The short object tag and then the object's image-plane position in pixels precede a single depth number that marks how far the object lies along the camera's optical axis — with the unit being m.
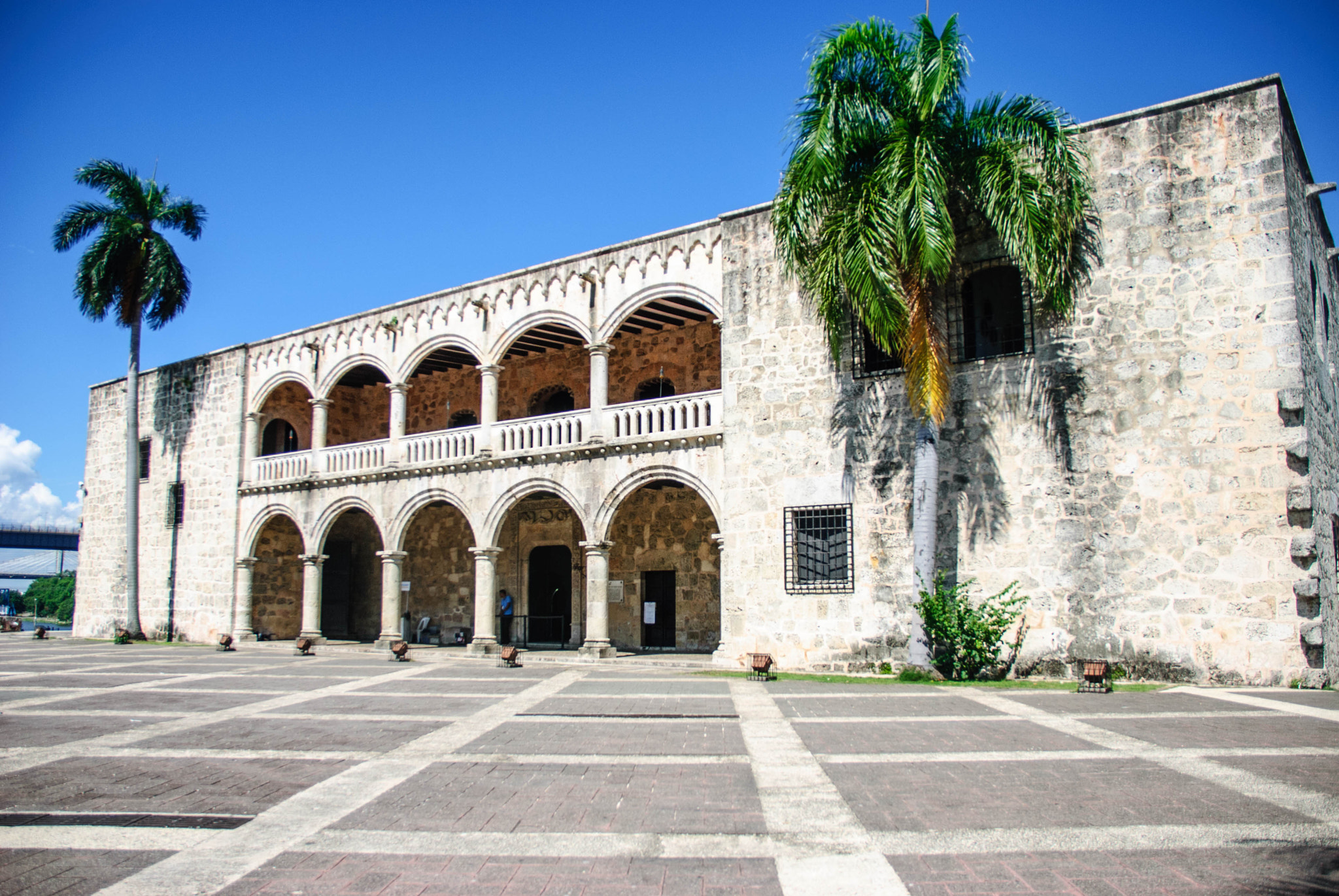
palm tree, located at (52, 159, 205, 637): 23.03
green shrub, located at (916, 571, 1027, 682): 12.20
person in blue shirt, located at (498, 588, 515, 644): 20.55
